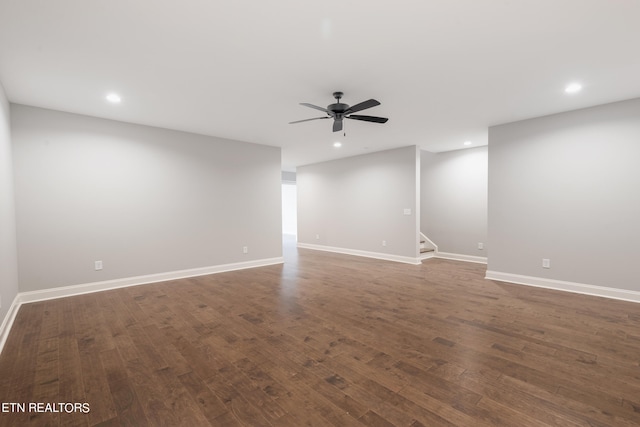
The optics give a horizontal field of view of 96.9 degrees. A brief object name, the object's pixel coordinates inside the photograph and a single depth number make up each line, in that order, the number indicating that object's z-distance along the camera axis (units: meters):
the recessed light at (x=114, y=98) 3.57
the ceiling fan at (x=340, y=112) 3.39
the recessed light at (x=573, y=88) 3.34
